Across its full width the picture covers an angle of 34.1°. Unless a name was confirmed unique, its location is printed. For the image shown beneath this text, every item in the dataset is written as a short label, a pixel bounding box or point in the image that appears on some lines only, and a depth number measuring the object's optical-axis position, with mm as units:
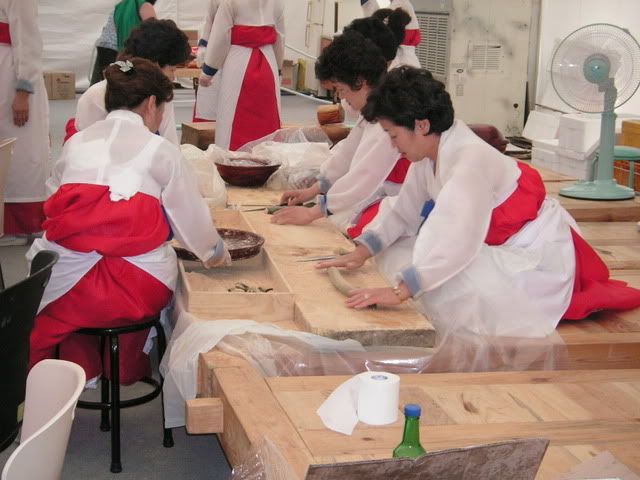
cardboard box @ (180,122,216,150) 6160
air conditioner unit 8250
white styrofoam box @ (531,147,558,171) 6012
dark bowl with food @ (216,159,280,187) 4426
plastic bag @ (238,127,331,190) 4500
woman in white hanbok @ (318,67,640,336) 2930
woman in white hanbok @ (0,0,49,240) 5109
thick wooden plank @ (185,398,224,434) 2521
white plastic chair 1534
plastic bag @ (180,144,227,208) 4086
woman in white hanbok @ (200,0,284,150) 5699
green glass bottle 1854
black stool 2973
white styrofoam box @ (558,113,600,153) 5578
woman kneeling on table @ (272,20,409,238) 3678
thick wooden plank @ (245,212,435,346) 2799
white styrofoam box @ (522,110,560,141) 7988
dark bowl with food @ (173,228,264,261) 3352
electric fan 4773
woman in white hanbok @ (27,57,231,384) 3006
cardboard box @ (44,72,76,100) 10828
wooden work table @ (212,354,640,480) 2238
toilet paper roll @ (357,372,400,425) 2301
